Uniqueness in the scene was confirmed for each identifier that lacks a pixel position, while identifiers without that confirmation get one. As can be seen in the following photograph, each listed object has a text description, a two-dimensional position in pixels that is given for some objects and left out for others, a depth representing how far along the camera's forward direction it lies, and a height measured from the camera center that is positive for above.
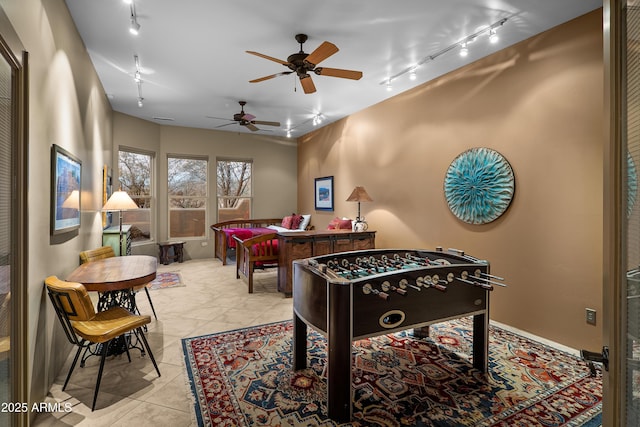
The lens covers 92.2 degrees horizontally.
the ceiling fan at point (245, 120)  5.42 +1.67
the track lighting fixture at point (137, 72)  3.79 +1.90
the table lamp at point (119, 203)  3.52 +0.12
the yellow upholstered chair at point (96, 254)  3.09 -0.44
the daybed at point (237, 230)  6.55 -0.37
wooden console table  4.48 -0.49
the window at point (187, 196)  7.20 +0.41
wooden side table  6.68 -0.85
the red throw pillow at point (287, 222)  7.56 -0.22
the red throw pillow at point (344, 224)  5.46 -0.20
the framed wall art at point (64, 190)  2.34 +0.20
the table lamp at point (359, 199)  5.10 +0.24
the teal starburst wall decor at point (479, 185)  3.42 +0.32
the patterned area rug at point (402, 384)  1.97 -1.29
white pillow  7.38 -0.22
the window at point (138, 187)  6.41 +0.57
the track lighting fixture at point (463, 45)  3.04 +1.85
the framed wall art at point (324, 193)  6.79 +0.45
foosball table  1.93 -0.62
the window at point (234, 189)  7.73 +0.62
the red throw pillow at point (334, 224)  5.55 -0.20
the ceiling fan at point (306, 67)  3.17 +1.57
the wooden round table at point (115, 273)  2.31 -0.50
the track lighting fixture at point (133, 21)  2.67 +1.67
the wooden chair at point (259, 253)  4.69 -0.62
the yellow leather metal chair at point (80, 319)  2.04 -0.73
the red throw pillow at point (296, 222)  7.48 -0.22
